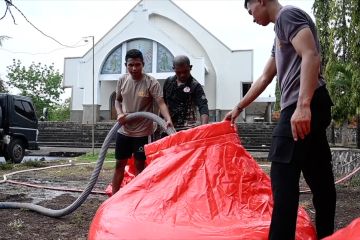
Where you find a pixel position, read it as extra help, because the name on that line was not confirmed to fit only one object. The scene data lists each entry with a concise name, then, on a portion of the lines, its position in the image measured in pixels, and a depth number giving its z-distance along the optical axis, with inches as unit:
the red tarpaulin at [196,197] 91.6
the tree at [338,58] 439.5
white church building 1139.3
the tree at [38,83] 1590.8
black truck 474.6
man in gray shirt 79.5
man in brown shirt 168.7
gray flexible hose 159.7
